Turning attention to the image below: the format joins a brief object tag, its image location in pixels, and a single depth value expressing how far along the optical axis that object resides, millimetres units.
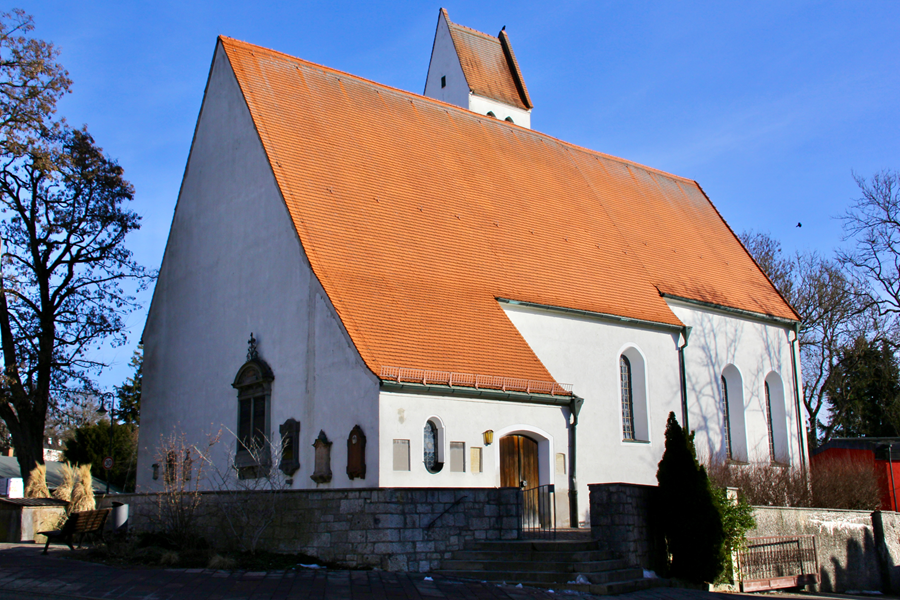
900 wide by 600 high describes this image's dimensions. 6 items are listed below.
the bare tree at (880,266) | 27328
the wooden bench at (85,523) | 13266
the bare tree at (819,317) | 34562
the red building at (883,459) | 23156
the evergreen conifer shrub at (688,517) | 11875
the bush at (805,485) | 17812
